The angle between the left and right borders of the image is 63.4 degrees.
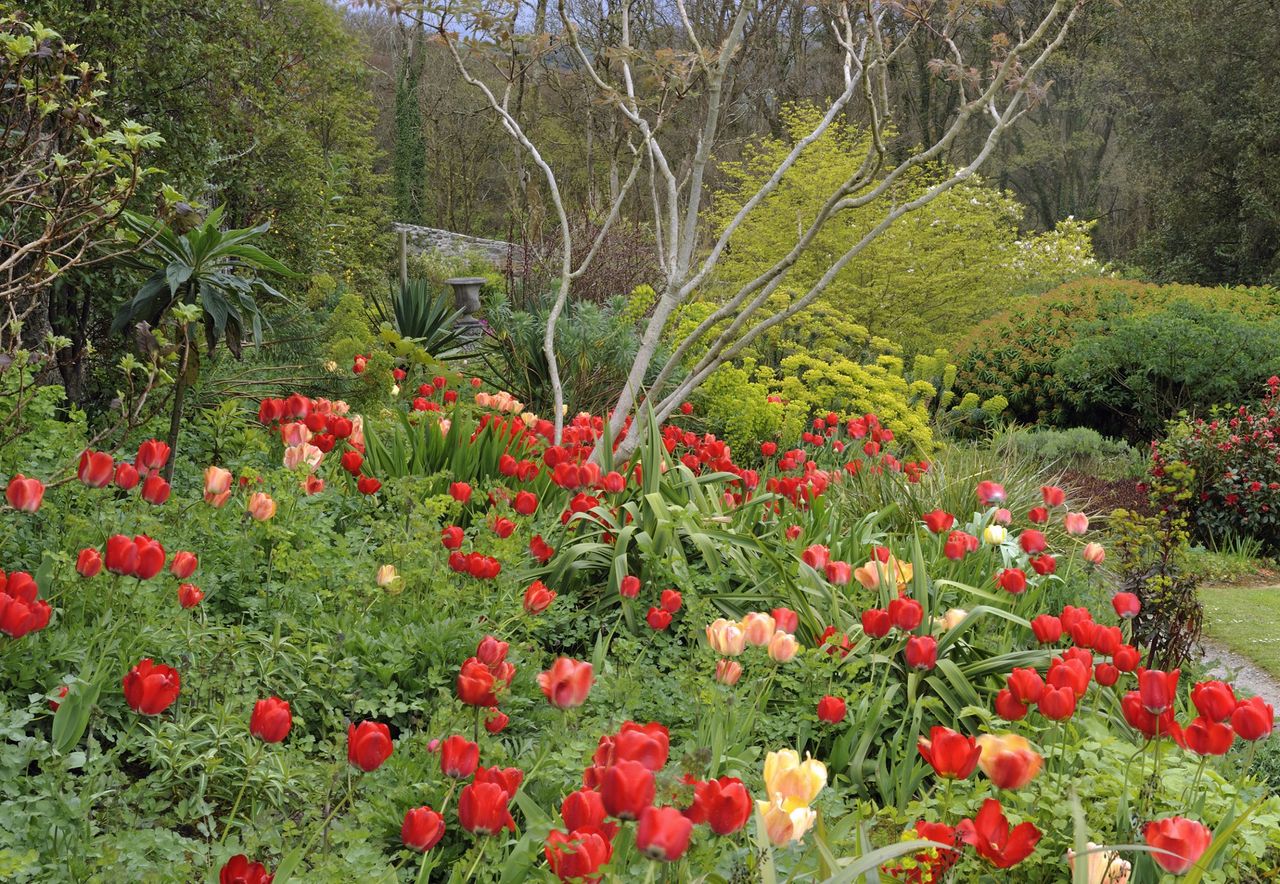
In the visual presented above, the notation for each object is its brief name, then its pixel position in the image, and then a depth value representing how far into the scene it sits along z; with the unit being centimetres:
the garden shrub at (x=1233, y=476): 793
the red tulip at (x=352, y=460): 344
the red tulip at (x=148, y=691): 168
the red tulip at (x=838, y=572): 282
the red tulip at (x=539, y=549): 300
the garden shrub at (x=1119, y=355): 1009
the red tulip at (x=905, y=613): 235
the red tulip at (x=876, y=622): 243
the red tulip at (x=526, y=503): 324
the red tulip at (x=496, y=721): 196
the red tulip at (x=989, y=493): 357
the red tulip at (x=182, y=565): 224
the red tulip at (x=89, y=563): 207
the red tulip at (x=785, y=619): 223
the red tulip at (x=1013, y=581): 291
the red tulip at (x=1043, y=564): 325
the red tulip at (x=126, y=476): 251
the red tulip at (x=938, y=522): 336
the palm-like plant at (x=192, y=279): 365
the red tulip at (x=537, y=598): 244
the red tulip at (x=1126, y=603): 297
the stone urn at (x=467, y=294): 1247
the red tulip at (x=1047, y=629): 242
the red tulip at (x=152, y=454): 271
